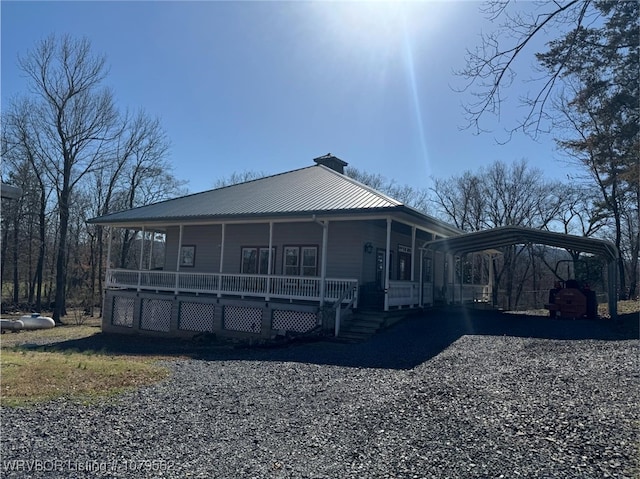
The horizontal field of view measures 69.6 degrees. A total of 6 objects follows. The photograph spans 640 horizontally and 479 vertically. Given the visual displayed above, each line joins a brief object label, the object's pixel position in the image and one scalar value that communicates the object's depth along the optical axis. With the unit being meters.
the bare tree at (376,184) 46.59
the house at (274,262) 15.09
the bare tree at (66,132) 28.20
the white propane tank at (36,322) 23.45
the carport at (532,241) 15.24
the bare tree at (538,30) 5.53
